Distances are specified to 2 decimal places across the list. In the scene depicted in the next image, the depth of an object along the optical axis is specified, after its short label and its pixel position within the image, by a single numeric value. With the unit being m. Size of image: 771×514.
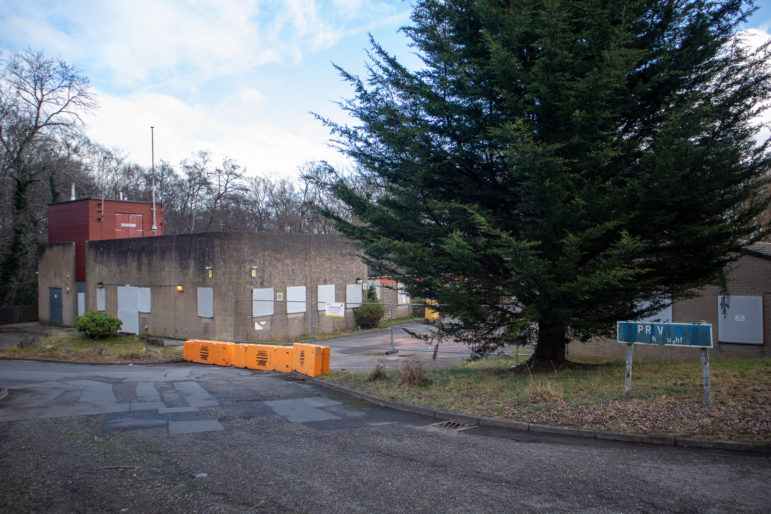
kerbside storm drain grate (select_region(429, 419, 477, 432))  8.30
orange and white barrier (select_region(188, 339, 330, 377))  14.67
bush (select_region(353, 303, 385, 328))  31.11
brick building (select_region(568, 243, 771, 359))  16.08
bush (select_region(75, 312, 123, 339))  23.89
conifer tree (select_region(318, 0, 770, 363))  9.81
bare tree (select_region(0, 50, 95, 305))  34.66
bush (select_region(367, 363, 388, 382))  12.73
